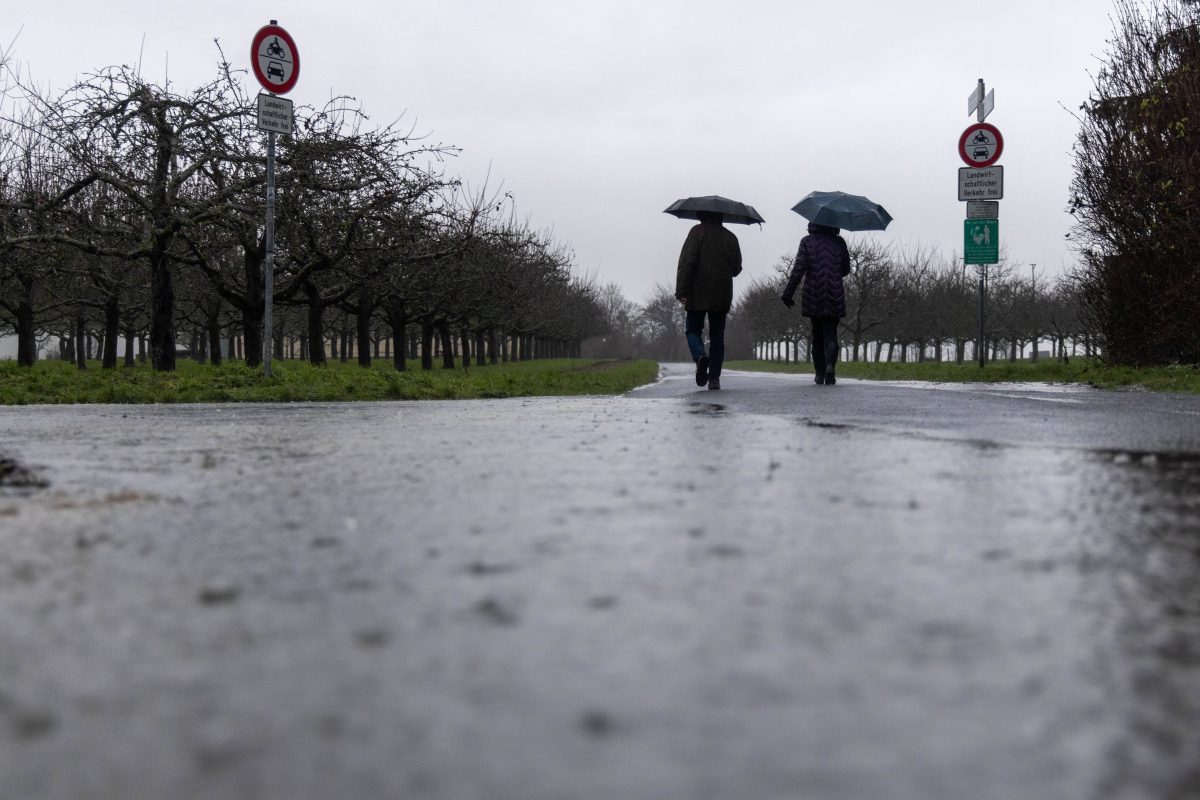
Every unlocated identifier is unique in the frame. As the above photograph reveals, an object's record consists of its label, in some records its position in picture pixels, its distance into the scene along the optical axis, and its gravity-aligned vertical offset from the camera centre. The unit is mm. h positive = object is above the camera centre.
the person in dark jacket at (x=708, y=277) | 11922 +873
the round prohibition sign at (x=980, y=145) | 16281 +3155
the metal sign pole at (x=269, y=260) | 13719 +1225
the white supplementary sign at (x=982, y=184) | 16297 +2568
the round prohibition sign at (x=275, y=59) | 13445 +3688
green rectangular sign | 16281 +1734
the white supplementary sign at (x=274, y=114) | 13328 +2977
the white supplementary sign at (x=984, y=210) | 16547 +2207
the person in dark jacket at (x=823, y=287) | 12367 +782
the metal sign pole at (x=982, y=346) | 16922 +172
